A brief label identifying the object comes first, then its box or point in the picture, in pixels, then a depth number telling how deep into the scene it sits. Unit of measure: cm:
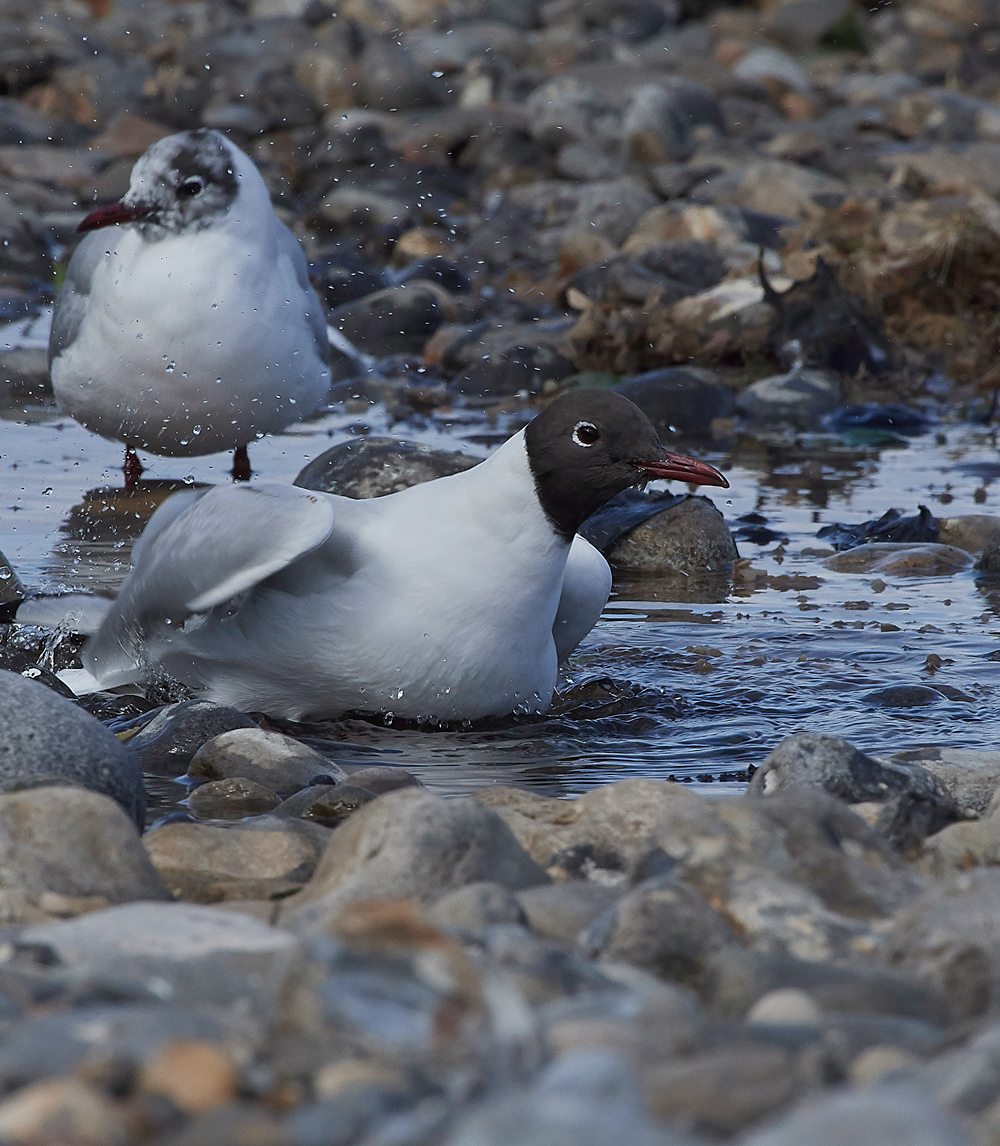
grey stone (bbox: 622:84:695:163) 3353
